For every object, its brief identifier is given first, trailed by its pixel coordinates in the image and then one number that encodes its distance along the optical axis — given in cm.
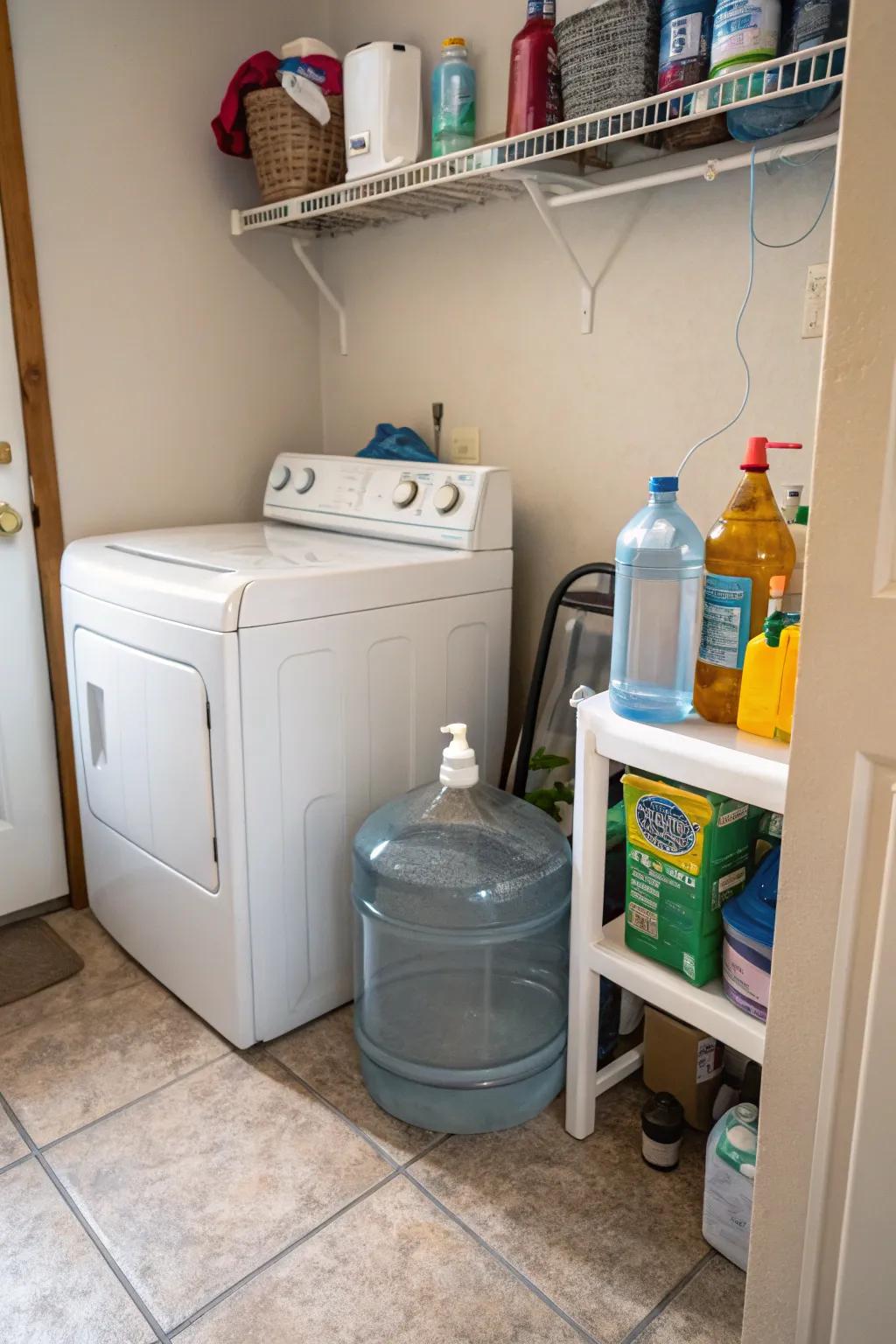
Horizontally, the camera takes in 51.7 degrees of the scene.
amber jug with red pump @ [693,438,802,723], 123
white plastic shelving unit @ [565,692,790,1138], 118
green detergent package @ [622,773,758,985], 127
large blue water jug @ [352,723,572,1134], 155
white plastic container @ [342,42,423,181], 189
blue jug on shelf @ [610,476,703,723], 130
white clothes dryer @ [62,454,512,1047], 158
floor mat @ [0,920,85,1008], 196
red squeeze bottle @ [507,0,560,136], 161
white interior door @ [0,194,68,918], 205
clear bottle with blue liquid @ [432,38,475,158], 184
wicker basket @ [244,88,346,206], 202
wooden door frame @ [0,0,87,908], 192
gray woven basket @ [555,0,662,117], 147
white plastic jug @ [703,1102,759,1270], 126
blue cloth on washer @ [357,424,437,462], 218
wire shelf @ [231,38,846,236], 129
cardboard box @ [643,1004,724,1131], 153
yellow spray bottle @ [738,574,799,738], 117
